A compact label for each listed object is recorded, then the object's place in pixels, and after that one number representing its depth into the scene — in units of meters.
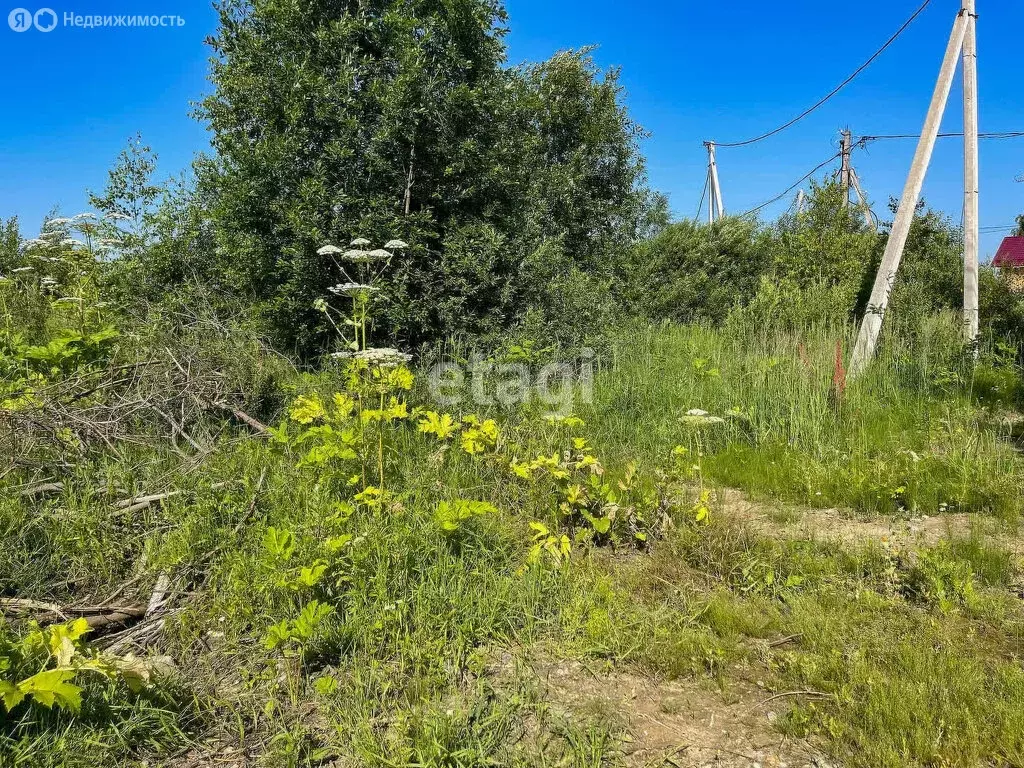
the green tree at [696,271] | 12.77
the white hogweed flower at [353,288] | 3.82
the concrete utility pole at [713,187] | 22.47
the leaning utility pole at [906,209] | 6.95
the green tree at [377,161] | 5.67
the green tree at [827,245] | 10.84
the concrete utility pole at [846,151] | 18.19
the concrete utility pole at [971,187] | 8.02
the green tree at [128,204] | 7.57
